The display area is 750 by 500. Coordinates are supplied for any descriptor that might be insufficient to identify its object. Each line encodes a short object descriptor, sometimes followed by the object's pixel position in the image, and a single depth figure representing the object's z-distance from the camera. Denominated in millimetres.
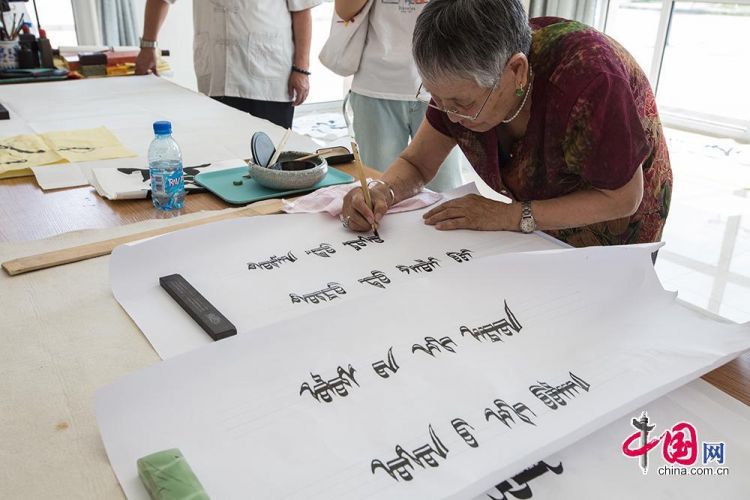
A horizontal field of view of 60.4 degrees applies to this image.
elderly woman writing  1014
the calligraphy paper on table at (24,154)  1501
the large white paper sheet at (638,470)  585
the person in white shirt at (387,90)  2035
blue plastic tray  1336
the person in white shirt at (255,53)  2410
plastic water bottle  1269
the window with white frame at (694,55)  4496
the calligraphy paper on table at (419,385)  596
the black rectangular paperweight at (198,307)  815
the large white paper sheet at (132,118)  1597
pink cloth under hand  1221
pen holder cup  2680
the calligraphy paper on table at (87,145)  1607
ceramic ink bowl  1341
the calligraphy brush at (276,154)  1396
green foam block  553
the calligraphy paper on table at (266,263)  864
